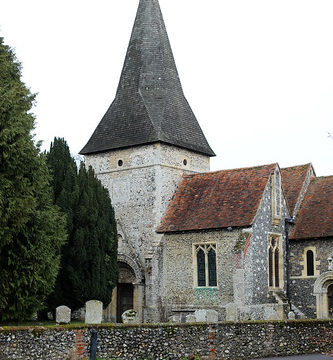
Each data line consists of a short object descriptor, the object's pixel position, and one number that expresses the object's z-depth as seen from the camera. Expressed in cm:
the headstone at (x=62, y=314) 1695
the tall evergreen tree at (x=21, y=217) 1859
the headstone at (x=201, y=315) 1884
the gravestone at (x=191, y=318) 1938
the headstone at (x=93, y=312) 1736
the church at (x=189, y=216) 2758
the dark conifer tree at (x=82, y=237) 2519
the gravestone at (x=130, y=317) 2119
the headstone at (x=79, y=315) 2783
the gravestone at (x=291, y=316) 2377
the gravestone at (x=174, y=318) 2535
